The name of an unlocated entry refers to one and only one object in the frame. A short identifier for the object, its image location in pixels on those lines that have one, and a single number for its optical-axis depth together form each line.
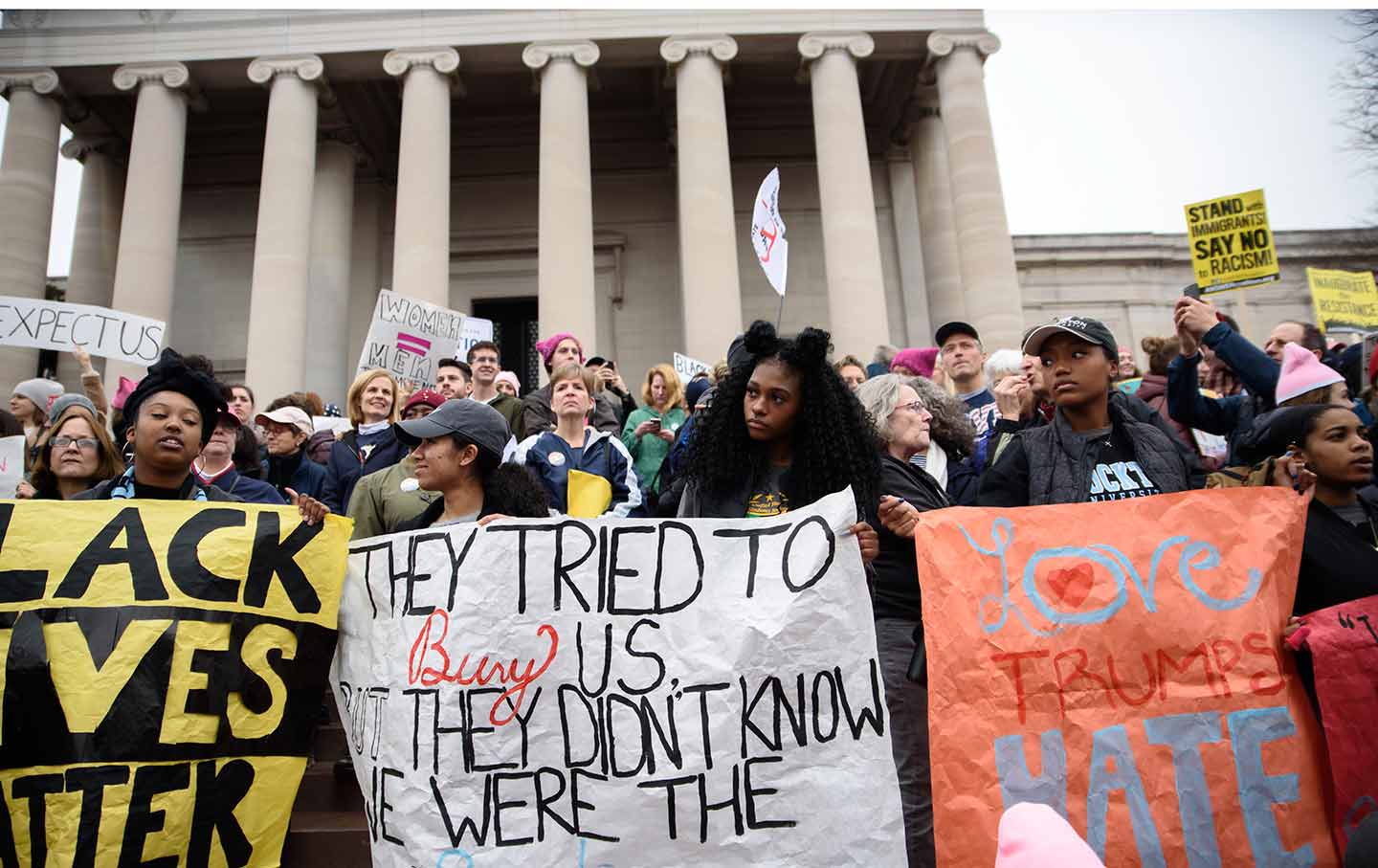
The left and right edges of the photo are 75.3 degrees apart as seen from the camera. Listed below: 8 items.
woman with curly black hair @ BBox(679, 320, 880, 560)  3.58
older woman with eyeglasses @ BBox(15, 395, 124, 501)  4.47
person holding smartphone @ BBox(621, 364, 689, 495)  6.76
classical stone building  16.34
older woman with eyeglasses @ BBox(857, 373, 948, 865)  3.22
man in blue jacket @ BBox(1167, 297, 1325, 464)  4.19
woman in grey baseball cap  3.75
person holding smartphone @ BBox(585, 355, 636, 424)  8.38
